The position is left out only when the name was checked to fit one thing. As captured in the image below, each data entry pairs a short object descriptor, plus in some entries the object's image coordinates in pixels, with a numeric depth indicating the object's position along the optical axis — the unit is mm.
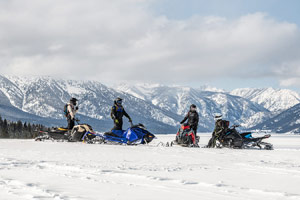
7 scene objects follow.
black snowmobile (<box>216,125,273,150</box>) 17294
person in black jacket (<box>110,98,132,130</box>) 18109
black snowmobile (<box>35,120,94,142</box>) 18141
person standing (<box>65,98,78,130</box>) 18805
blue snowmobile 17453
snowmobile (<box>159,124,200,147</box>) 17625
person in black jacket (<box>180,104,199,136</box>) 18125
